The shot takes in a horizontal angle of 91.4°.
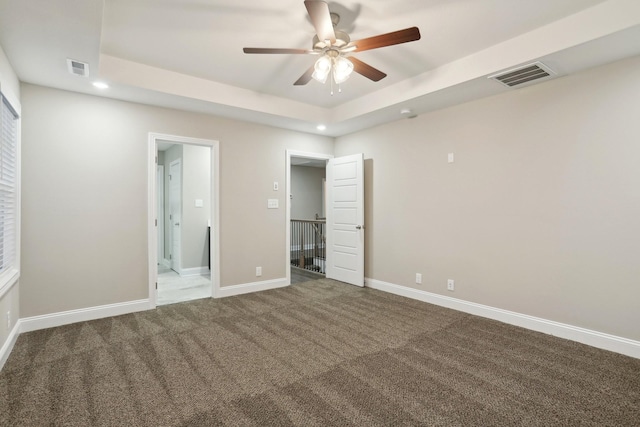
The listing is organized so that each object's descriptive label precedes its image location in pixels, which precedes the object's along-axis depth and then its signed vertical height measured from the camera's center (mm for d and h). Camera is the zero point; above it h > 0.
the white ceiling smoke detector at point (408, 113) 4054 +1334
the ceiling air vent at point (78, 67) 2731 +1321
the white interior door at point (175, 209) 5918 +87
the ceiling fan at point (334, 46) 2064 +1262
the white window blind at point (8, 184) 2645 +267
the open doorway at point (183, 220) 5429 -134
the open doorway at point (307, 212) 5664 +25
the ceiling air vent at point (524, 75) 2838 +1314
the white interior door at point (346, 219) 4918 -106
